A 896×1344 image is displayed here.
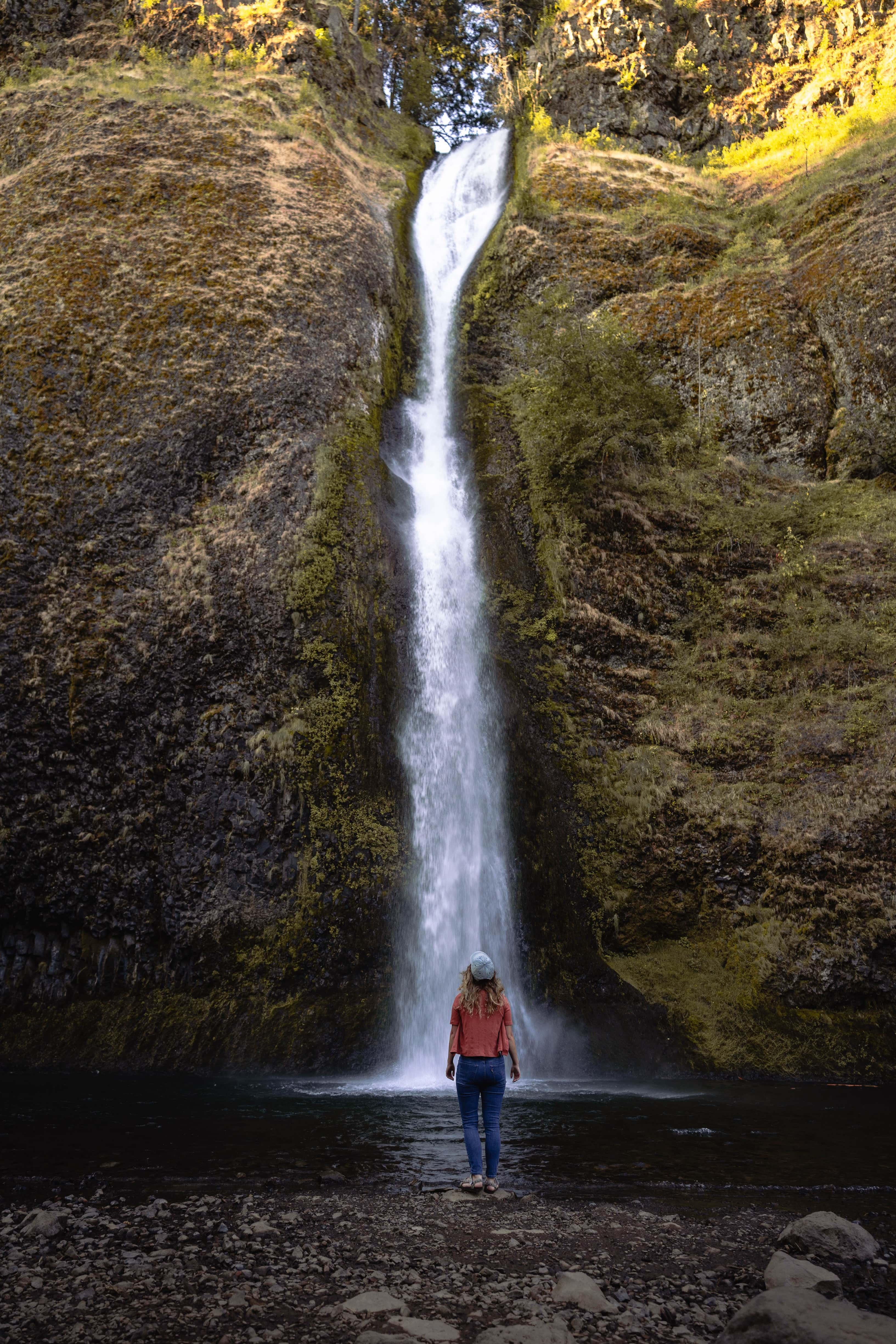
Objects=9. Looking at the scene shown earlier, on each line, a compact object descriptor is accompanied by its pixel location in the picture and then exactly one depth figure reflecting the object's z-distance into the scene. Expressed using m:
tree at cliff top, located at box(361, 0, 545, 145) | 31.83
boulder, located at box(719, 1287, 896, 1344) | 2.78
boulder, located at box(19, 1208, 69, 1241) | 4.20
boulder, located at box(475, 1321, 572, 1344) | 3.00
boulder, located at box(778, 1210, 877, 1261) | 3.88
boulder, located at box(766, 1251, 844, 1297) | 3.45
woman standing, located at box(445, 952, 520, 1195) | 5.19
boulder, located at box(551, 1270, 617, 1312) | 3.38
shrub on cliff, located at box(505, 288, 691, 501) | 14.89
